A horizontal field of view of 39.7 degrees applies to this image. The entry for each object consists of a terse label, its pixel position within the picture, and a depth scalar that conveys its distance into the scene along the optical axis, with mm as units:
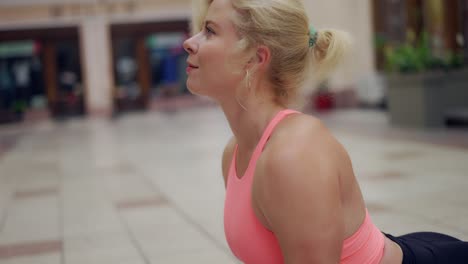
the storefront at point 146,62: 24703
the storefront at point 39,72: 24672
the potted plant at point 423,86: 9039
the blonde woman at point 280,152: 1339
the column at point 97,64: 24203
